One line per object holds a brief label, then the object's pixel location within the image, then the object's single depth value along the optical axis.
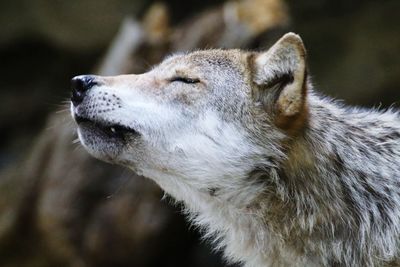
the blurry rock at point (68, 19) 20.84
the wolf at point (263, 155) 8.70
